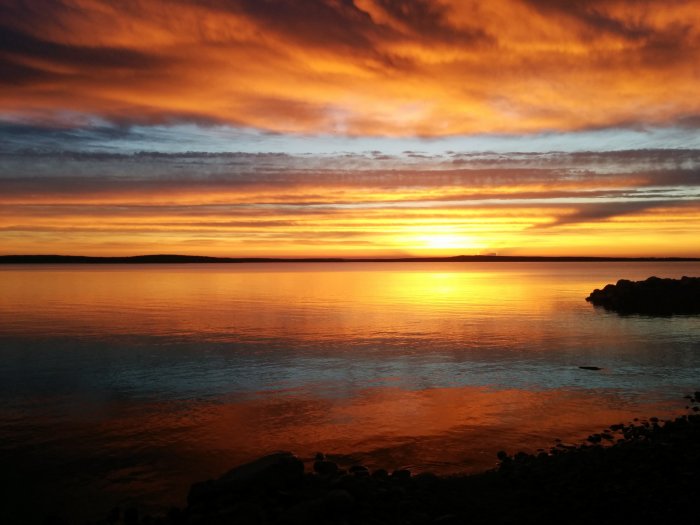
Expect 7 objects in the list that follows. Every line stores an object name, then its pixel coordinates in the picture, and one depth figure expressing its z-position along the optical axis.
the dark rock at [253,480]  13.56
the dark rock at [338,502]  12.22
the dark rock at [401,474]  15.06
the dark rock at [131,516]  13.60
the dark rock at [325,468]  15.92
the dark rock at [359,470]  16.21
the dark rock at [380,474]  15.23
